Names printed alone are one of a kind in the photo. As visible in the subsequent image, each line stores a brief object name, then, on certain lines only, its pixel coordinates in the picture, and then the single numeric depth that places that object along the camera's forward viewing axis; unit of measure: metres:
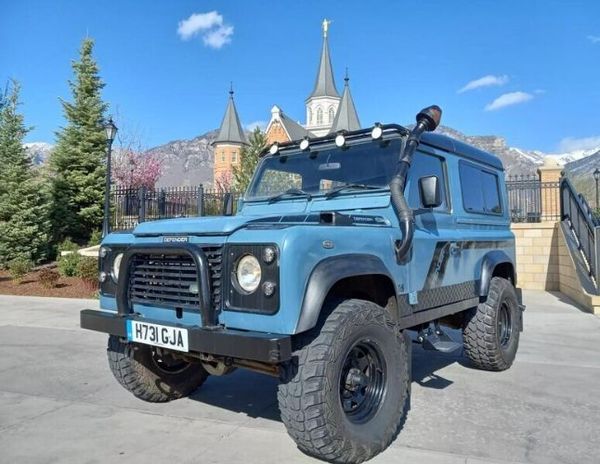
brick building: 64.81
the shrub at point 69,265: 13.05
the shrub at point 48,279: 11.77
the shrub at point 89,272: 12.10
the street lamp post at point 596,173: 20.64
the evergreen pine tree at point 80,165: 17.19
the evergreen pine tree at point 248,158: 31.61
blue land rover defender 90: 2.62
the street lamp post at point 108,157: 13.52
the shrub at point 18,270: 12.49
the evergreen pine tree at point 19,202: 15.00
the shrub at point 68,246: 15.56
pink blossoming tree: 29.77
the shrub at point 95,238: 16.34
